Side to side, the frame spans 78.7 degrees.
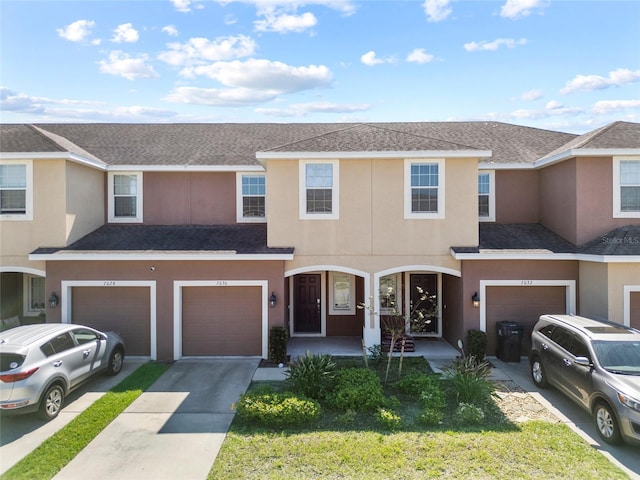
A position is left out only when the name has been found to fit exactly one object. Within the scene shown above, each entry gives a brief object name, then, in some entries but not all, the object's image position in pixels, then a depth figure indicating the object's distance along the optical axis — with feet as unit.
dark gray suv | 21.25
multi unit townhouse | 37.88
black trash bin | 36.58
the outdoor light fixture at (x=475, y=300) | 37.65
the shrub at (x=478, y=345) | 36.27
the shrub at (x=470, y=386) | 26.78
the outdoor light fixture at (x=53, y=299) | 37.55
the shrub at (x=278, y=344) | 36.52
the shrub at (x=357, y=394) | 25.66
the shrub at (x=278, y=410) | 23.71
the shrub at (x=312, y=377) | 27.35
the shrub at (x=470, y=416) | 24.07
